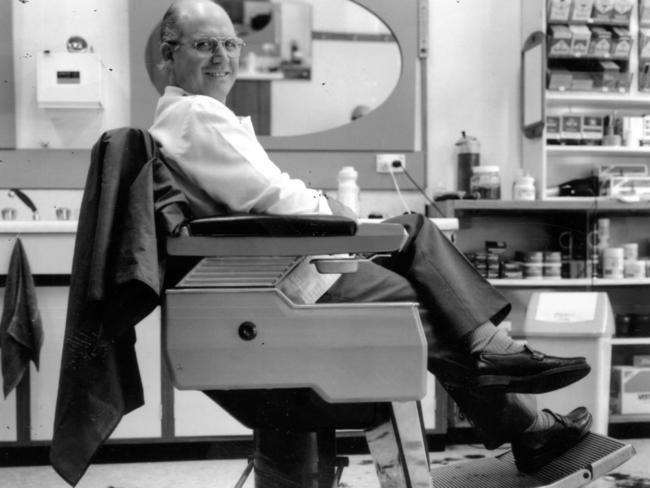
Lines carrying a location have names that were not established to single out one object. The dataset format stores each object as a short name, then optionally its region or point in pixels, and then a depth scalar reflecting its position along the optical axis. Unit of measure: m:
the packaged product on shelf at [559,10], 3.58
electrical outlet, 3.65
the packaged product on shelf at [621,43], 3.64
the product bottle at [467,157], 3.68
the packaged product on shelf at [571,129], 3.74
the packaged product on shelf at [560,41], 3.60
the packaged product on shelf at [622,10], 3.63
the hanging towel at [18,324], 2.76
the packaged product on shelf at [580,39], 3.60
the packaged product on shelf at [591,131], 3.75
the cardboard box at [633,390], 3.44
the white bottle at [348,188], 3.38
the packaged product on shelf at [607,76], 3.70
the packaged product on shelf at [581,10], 3.59
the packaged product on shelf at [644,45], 3.83
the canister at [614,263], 3.48
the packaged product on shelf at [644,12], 3.84
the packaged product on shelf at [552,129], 3.74
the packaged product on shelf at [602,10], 3.61
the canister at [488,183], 3.50
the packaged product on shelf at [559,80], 3.70
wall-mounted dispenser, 3.30
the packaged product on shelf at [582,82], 3.71
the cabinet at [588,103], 3.64
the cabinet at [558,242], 3.44
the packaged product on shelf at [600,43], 3.62
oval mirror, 3.56
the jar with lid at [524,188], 3.51
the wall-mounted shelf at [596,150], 3.68
